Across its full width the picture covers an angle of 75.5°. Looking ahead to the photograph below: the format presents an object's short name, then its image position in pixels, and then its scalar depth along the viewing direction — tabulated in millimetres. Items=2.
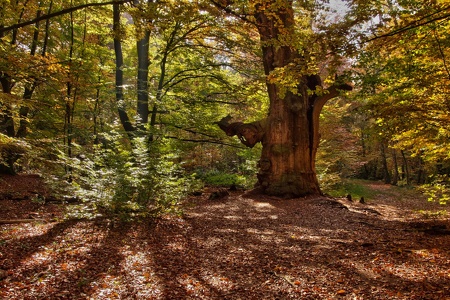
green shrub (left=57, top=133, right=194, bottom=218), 5121
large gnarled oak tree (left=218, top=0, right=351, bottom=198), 9000
